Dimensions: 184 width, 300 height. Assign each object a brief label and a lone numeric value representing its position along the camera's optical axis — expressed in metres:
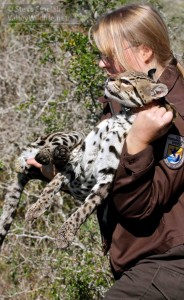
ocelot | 5.18
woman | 4.86
